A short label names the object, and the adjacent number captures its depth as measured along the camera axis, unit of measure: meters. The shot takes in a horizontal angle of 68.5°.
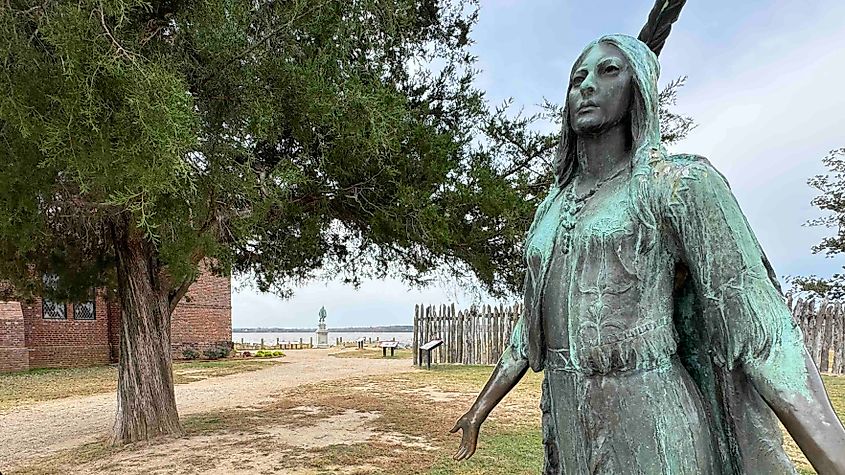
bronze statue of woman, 1.29
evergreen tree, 4.33
